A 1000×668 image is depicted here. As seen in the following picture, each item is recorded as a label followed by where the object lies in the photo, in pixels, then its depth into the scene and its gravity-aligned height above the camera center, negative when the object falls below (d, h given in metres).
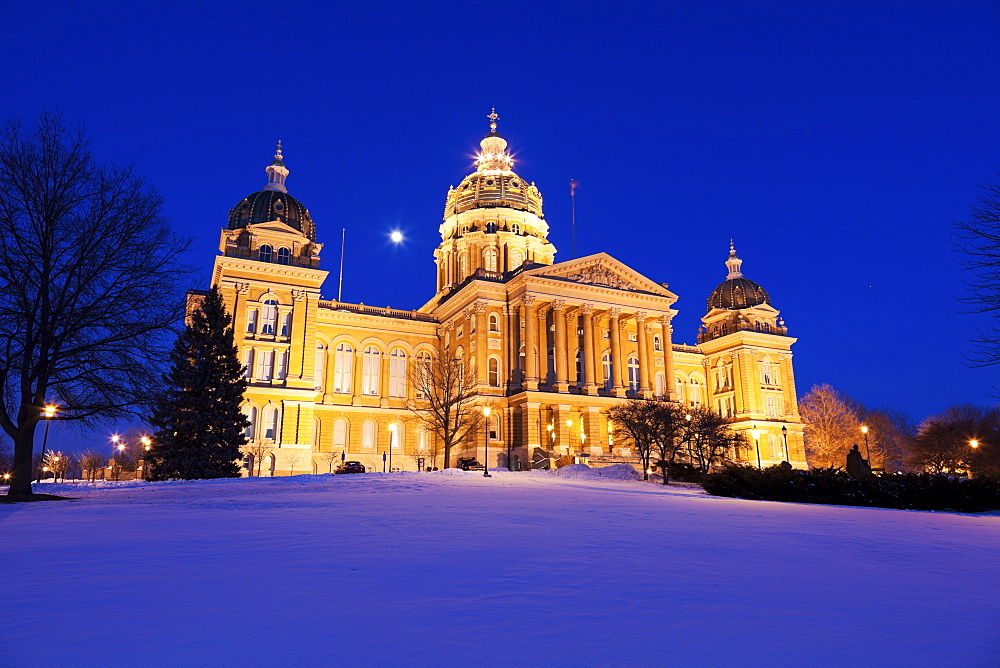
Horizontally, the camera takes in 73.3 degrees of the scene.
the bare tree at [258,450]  48.97 +2.16
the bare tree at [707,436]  37.04 +2.35
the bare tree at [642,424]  36.59 +3.06
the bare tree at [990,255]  16.75 +5.65
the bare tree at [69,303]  19.17 +5.13
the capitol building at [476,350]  52.03 +11.21
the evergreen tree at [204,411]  32.22 +3.35
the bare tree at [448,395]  46.31 +6.32
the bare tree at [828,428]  72.44 +5.50
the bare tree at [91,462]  83.54 +2.73
